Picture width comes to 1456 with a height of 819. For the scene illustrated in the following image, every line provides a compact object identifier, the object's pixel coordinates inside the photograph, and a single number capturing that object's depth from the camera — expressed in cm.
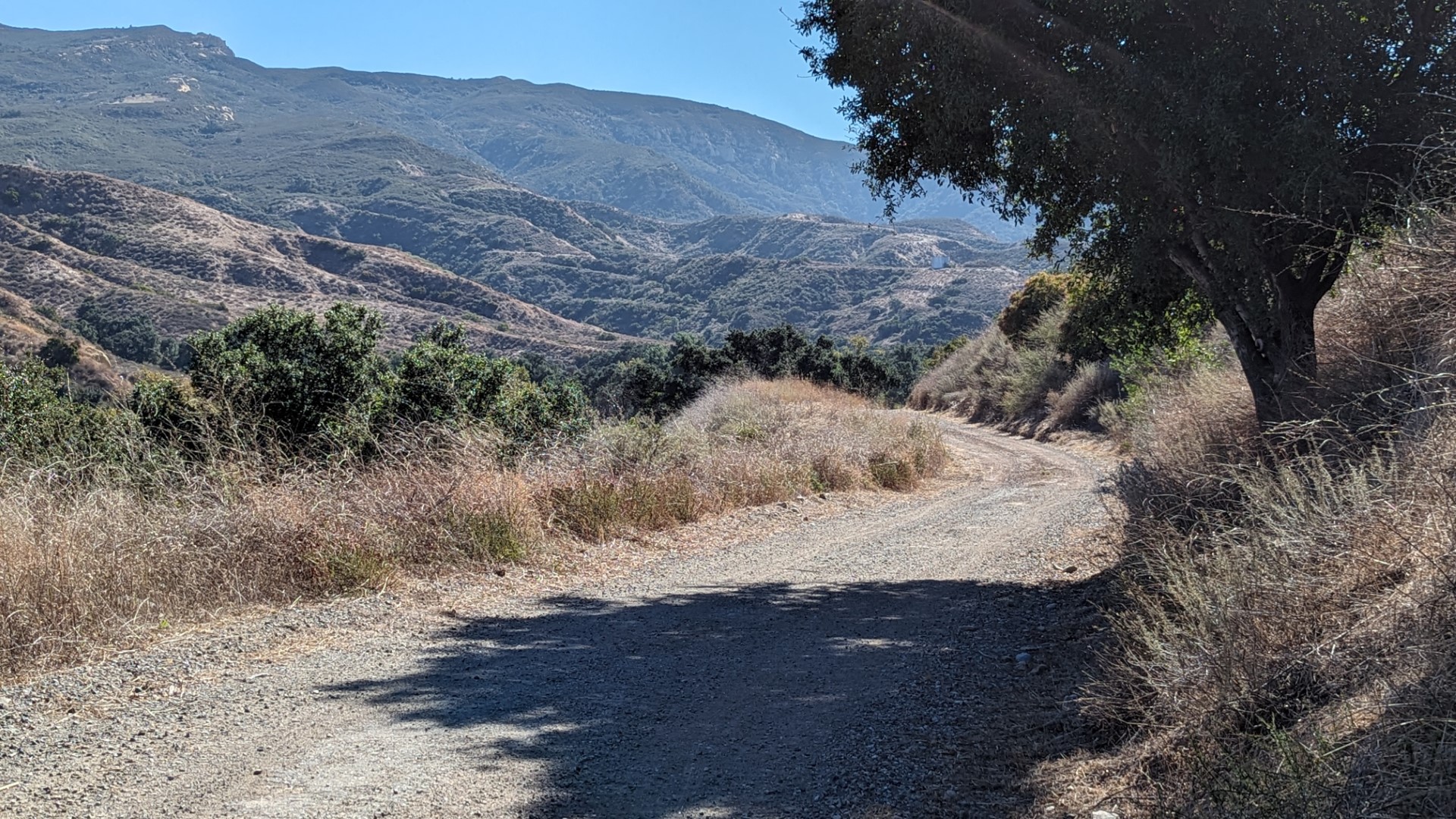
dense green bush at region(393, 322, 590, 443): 1210
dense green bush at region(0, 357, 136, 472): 743
